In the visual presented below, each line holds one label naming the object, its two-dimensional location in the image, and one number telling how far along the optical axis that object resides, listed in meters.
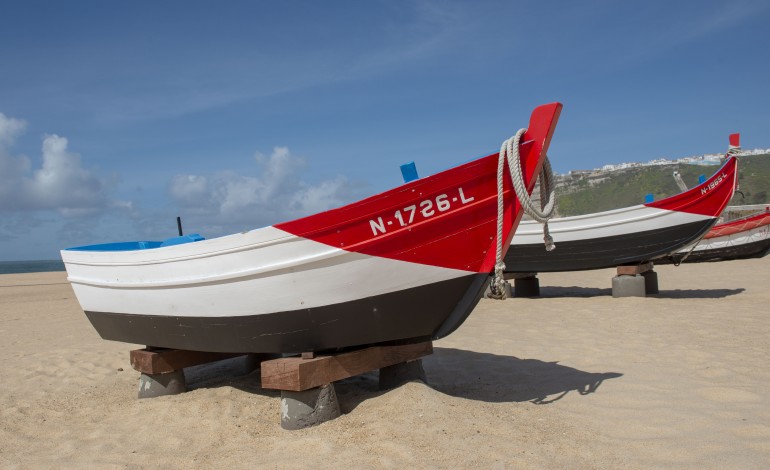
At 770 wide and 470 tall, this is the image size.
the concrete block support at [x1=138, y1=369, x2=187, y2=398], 4.88
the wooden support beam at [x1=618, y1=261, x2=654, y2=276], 10.00
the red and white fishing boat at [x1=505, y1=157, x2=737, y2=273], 9.84
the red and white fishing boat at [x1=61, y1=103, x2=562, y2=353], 3.51
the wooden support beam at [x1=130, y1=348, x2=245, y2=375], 4.75
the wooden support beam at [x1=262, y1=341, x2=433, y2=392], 3.66
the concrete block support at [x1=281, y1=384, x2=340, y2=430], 3.72
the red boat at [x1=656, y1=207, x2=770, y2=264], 15.34
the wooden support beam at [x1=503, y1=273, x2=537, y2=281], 10.99
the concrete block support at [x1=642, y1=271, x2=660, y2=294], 10.30
